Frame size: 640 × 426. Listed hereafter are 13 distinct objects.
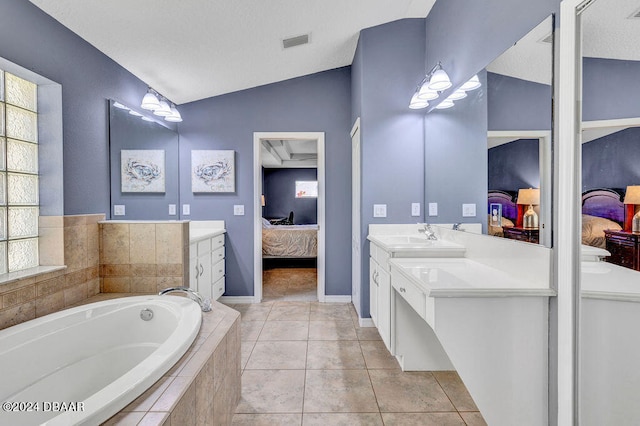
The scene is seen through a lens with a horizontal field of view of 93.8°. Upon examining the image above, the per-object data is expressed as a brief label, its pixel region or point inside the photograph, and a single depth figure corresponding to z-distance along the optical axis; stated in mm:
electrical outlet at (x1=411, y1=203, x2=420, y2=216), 2824
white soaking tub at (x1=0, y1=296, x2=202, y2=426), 962
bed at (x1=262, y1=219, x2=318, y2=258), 5141
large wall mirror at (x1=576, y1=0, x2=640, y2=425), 993
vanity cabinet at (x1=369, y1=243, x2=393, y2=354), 2195
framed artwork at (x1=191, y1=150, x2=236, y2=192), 3496
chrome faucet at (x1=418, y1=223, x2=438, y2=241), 2504
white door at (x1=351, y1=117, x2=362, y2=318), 3023
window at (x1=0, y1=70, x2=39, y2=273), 1619
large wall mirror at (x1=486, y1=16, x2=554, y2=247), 1344
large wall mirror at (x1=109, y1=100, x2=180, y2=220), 2437
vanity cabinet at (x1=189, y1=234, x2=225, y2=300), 2693
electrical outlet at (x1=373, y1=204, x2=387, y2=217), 2822
